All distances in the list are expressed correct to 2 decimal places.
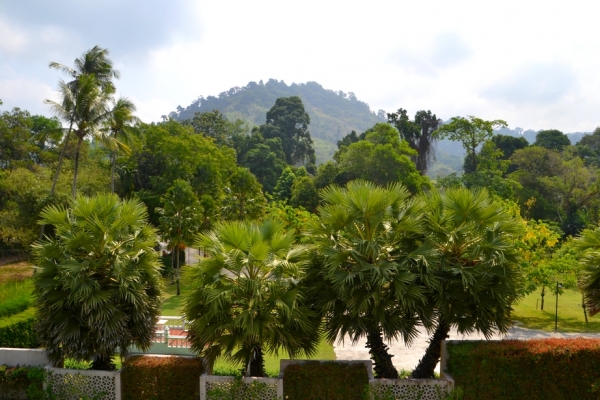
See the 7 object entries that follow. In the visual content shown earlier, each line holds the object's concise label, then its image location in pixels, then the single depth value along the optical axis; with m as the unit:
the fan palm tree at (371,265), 7.67
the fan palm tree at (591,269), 8.95
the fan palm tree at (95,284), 7.98
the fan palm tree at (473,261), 8.02
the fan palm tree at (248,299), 7.63
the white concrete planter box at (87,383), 8.27
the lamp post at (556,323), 16.53
